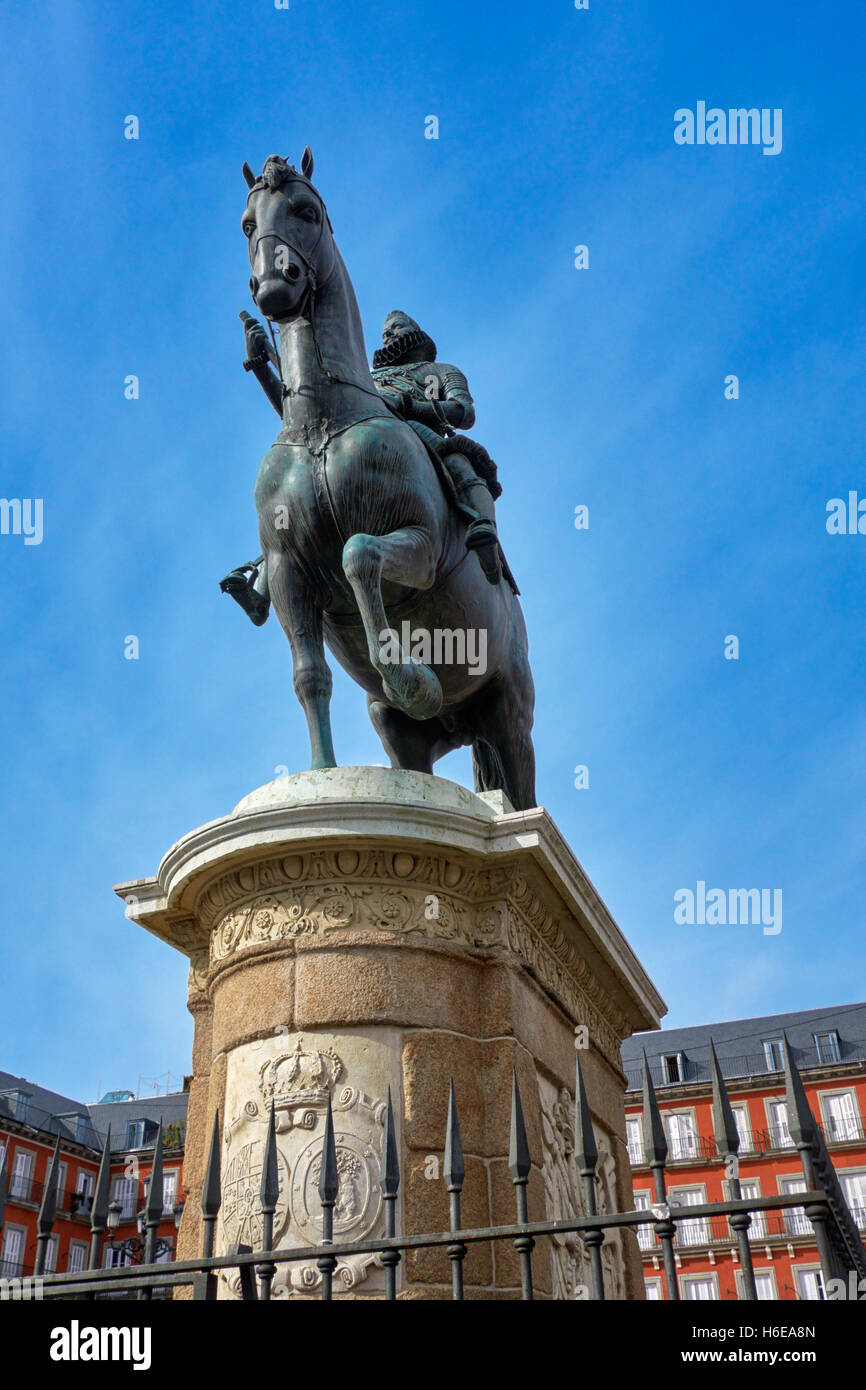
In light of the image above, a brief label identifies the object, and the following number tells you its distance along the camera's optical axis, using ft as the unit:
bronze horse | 19.20
